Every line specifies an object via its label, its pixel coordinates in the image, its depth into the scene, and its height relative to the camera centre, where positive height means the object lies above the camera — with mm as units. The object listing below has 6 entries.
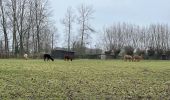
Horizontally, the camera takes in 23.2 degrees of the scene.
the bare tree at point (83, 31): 116388 +7779
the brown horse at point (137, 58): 80175 +116
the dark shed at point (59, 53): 96762 +1311
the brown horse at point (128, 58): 80712 +117
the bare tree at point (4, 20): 95250 +8894
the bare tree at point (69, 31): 120500 +8042
